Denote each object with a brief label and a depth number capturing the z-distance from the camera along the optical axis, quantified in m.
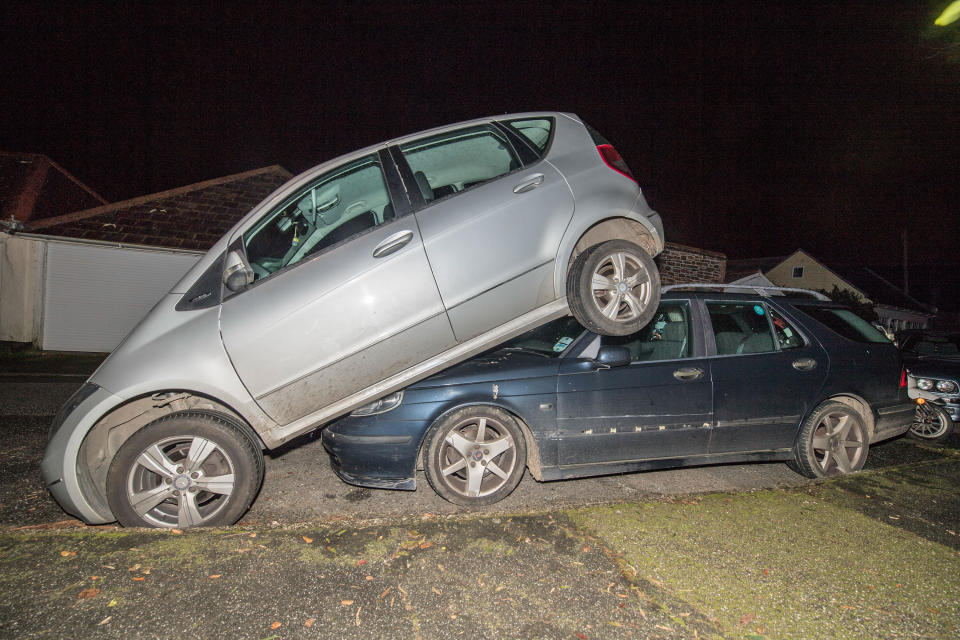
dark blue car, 3.17
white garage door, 12.55
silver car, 2.76
